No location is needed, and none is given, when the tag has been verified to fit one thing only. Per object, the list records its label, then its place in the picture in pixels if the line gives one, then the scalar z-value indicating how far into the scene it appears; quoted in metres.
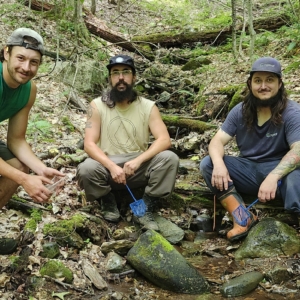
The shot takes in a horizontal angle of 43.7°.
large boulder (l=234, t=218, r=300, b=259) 3.71
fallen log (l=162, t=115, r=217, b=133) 7.16
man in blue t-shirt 3.97
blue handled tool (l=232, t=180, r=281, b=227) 4.07
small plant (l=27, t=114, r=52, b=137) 6.39
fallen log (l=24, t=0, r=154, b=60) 12.23
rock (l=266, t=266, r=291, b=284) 3.25
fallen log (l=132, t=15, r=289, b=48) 13.32
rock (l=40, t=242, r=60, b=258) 3.36
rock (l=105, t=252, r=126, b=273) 3.44
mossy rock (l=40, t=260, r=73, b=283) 3.10
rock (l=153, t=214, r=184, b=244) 4.16
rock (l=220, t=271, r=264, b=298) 3.11
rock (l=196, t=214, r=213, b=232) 4.54
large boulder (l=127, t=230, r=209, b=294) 3.20
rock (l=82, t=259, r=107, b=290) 3.16
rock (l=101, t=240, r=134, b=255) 3.72
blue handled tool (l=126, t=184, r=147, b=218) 4.41
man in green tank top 3.23
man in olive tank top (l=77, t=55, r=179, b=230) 4.38
